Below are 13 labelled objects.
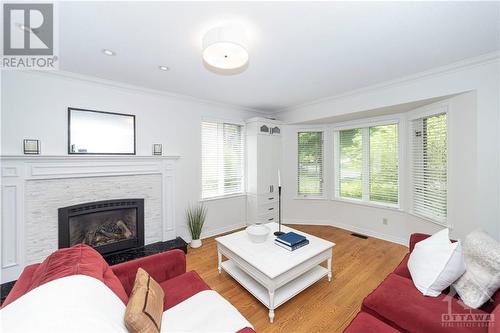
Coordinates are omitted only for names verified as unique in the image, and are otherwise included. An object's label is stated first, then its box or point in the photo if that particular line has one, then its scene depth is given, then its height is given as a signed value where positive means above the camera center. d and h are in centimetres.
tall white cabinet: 403 -4
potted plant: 332 -94
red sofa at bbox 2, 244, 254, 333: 110 -76
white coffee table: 179 -95
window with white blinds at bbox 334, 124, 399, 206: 350 +3
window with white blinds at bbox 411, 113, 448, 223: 275 -1
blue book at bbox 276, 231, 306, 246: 214 -79
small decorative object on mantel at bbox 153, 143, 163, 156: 317 +26
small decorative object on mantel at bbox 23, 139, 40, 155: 229 +22
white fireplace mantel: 216 -11
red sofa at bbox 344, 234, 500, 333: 118 -92
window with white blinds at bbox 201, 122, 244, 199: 376 +13
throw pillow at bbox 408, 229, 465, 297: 140 -71
